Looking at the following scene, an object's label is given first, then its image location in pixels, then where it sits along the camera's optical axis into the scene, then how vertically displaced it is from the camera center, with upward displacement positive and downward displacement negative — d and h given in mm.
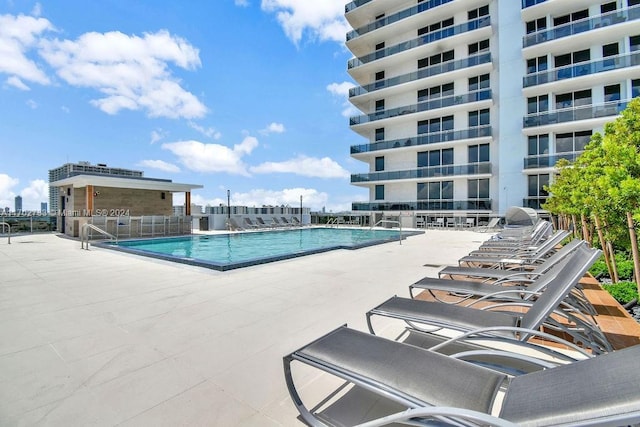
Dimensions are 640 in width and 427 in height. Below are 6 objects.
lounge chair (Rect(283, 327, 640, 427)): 1144 -885
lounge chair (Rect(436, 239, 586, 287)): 3789 -885
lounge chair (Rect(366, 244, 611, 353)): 2293 -907
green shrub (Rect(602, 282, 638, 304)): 4086 -1113
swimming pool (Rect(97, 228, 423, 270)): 7746 -1248
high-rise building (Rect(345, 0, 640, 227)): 19203 +8709
